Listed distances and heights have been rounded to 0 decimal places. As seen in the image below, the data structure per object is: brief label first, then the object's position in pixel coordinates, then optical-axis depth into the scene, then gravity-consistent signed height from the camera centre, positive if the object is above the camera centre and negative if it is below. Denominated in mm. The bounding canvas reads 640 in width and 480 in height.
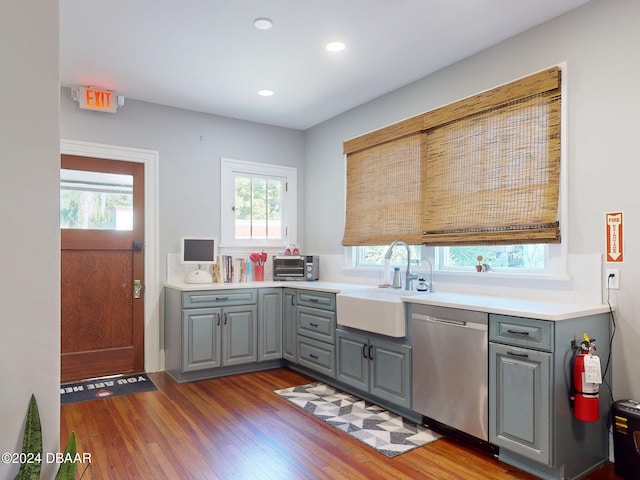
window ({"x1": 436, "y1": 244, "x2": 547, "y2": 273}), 2861 -143
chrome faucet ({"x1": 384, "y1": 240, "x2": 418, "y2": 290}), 3512 -310
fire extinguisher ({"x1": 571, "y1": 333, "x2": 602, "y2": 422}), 2158 -761
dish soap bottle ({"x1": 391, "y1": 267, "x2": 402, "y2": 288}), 3674 -350
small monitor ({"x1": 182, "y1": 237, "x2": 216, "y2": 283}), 4203 -173
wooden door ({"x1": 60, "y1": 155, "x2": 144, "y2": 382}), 3902 -290
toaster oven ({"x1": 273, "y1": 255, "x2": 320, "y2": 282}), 4680 -329
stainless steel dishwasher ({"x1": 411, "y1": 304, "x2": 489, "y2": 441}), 2482 -798
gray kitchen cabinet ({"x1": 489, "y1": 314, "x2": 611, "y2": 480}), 2176 -854
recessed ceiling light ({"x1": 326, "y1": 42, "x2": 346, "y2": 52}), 3059 +1376
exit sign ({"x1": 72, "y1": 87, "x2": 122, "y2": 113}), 3832 +1243
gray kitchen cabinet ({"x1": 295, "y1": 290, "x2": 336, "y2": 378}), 3699 -844
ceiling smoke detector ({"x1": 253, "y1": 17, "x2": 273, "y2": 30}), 2742 +1384
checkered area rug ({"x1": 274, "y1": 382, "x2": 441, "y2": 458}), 2652 -1273
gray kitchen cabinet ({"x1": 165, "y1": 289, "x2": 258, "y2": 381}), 3869 -880
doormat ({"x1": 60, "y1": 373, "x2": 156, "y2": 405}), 3480 -1300
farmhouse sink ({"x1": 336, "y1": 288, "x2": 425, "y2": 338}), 2969 -541
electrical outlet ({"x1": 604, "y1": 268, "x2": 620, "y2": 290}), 2420 -231
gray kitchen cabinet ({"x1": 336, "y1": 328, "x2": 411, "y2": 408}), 2977 -962
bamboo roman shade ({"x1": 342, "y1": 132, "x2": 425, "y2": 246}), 3680 +415
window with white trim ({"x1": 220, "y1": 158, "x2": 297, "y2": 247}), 4688 +376
